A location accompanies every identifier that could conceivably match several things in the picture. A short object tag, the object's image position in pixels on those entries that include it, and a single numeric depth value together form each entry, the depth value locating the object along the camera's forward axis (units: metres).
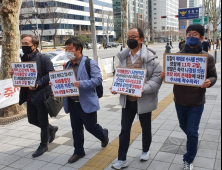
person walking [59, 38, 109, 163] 2.69
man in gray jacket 2.49
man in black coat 2.93
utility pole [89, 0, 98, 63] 7.37
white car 9.05
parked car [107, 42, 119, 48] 43.06
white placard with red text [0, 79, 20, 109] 4.83
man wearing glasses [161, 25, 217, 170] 2.33
